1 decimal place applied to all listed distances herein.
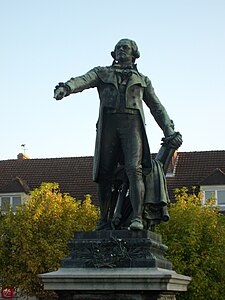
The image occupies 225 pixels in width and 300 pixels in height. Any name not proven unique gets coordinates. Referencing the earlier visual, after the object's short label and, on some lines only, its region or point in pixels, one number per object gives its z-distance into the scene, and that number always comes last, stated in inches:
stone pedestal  290.8
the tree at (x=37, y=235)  1010.7
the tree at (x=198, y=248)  946.1
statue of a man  336.2
